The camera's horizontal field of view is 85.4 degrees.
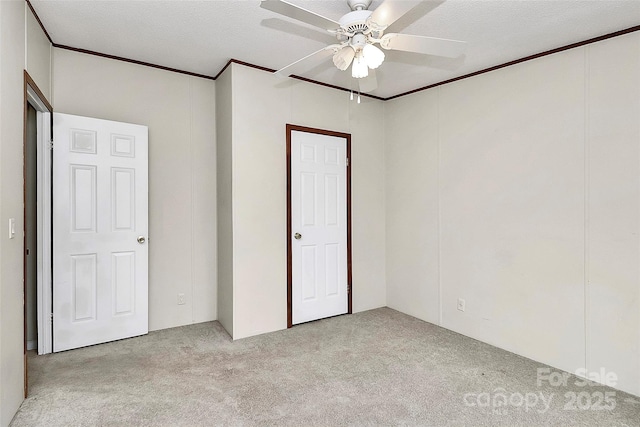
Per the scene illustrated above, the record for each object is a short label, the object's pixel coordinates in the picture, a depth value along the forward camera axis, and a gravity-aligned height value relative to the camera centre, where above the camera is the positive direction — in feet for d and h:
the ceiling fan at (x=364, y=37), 5.65 +3.31
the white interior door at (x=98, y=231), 9.57 -0.50
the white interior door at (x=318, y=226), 11.99 -0.48
